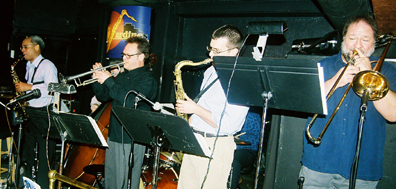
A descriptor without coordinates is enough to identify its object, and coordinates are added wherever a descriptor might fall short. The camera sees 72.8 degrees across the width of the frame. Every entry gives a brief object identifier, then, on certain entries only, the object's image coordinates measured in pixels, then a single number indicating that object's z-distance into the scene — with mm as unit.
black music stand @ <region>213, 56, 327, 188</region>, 1879
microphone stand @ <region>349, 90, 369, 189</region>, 1985
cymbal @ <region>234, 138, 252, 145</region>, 3763
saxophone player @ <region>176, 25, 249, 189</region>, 2555
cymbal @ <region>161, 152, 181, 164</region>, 3924
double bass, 4047
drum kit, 3750
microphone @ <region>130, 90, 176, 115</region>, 2521
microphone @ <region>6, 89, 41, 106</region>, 3458
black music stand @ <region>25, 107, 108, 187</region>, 2758
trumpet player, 3211
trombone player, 2303
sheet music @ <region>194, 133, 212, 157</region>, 2211
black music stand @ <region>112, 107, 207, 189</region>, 2197
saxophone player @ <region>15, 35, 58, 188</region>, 4593
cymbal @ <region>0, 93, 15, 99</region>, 5430
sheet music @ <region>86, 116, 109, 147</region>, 2696
